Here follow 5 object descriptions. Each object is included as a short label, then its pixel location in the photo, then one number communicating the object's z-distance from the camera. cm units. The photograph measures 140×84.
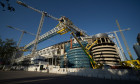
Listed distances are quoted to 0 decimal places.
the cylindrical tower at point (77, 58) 4647
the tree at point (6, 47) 2812
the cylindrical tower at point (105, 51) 4047
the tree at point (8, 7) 404
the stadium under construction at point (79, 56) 1742
